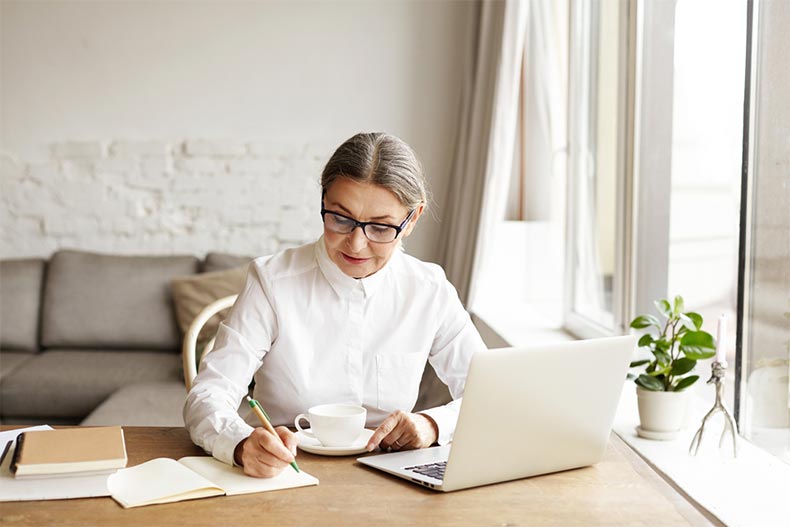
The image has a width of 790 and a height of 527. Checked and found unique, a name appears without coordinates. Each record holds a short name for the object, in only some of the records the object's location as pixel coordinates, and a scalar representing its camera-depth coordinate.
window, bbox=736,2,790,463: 1.60
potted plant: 1.73
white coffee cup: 1.35
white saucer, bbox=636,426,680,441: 1.76
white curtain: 3.30
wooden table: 1.09
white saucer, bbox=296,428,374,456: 1.35
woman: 1.54
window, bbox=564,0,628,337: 2.52
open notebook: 1.15
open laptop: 1.17
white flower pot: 1.75
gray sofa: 3.65
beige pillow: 3.67
